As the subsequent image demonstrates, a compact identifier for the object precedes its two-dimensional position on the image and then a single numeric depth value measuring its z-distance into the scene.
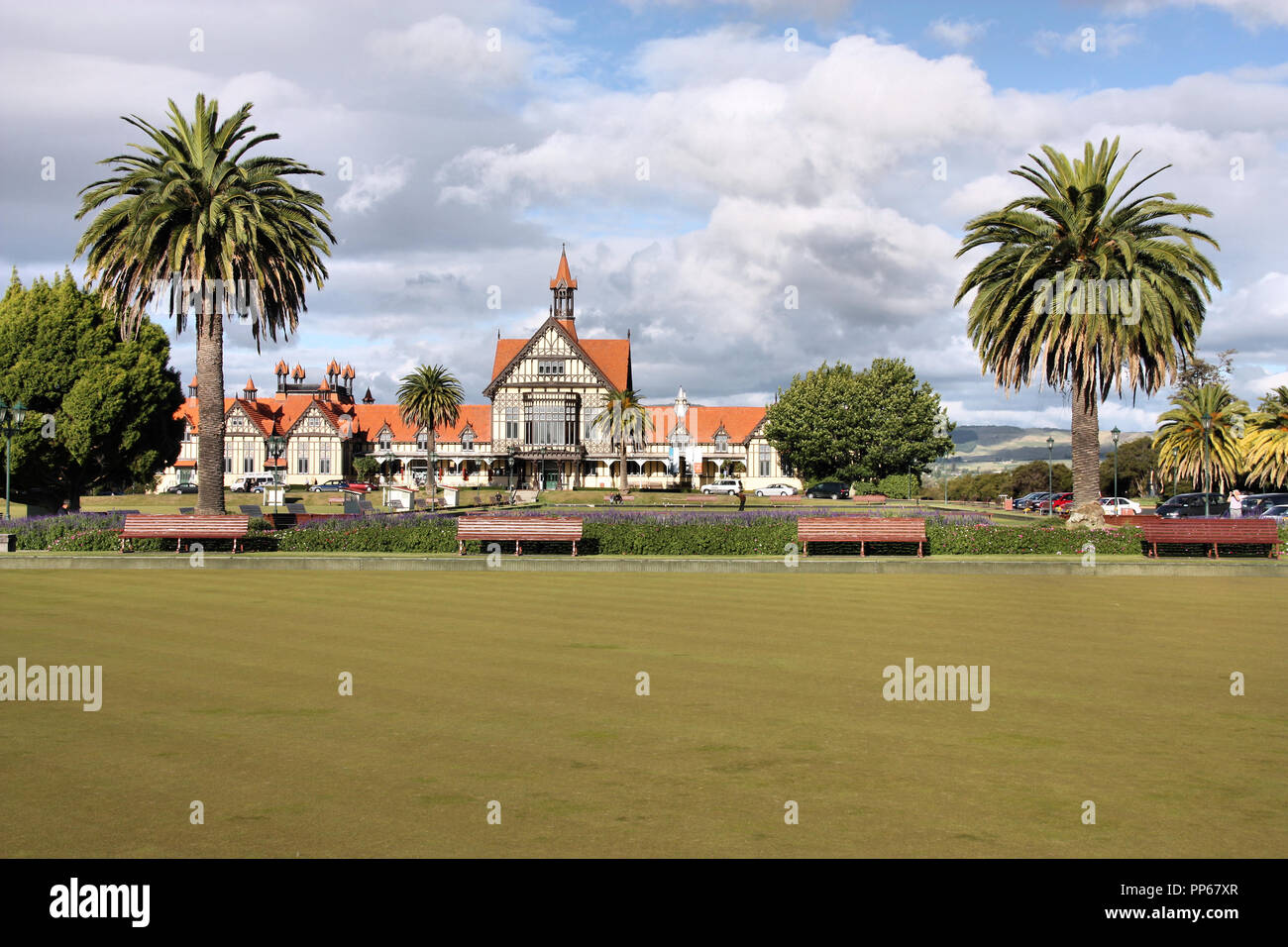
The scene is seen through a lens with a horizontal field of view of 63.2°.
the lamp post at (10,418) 33.78
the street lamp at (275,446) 93.47
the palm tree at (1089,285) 28.02
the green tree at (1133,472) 103.44
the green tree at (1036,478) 112.93
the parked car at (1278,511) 45.28
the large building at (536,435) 88.56
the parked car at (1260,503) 47.59
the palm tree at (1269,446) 60.91
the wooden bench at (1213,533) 26.25
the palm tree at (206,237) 28.34
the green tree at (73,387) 43.22
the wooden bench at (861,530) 25.73
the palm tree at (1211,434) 65.31
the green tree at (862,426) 79.25
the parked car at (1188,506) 53.47
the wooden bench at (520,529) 26.17
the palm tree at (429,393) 77.00
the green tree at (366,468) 95.80
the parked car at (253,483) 93.31
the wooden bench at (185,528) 26.78
